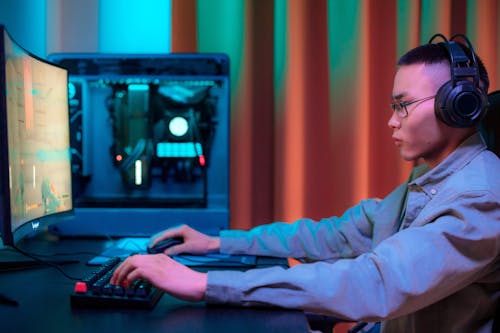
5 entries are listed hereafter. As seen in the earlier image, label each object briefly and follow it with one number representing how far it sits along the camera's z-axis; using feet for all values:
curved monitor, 2.60
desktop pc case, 4.86
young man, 2.34
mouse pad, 3.43
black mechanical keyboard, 2.40
